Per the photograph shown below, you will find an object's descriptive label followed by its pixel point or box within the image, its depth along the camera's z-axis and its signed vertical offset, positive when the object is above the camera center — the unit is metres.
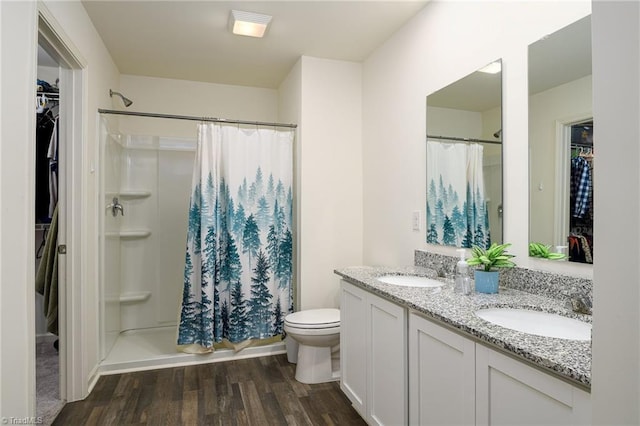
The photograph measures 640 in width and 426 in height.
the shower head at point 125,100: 2.97 +0.92
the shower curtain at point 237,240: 2.87 -0.21
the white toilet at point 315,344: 2.51 -0.91
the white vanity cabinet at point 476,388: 0.91 -0.51
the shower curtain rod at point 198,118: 2.66 +0.74
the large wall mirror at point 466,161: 1.85 +0.29
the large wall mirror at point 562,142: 1.41 +0.29
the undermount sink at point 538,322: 1.23 -0.39
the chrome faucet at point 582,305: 1.28 -0.32
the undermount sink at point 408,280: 2.11 -0.39
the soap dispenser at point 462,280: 1.62 -0.29
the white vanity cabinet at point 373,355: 1.61 -0.71
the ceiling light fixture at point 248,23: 2.40 +1.29
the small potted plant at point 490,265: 1.63 -0.23
